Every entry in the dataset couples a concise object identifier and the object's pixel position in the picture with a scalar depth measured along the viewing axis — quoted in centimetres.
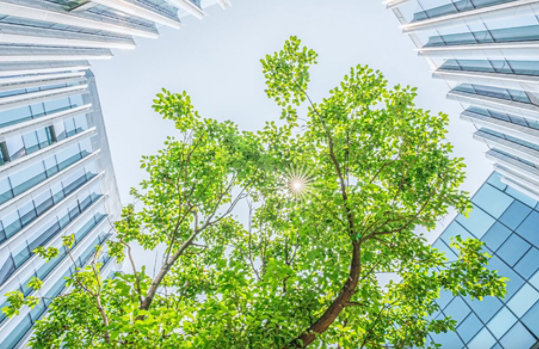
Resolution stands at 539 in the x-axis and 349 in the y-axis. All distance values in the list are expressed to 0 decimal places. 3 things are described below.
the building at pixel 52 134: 1839
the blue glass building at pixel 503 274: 1461
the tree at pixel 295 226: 559
